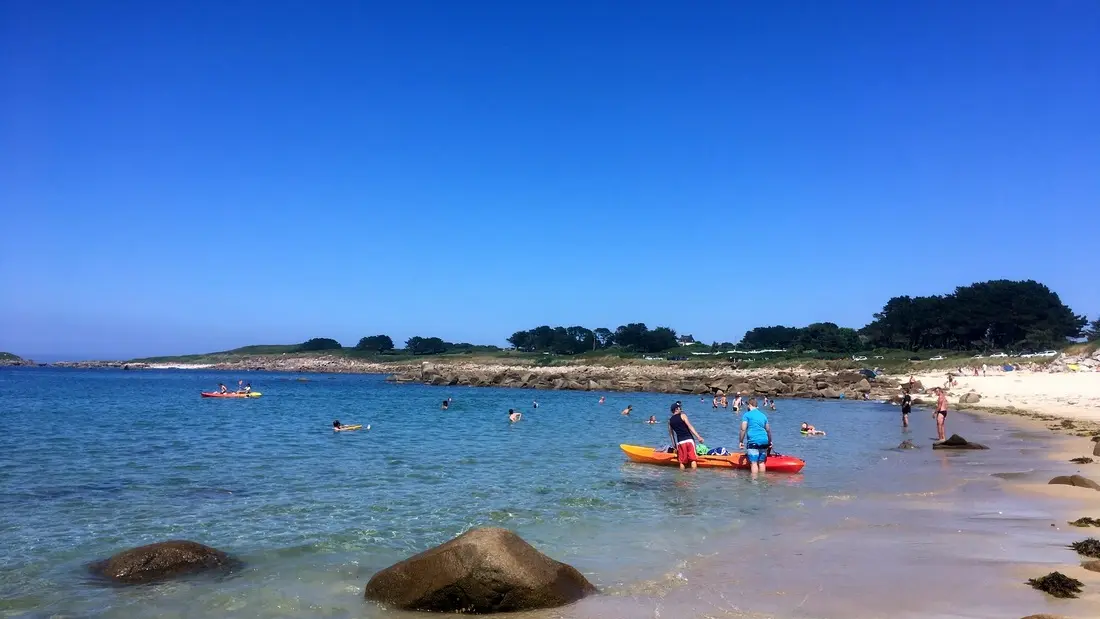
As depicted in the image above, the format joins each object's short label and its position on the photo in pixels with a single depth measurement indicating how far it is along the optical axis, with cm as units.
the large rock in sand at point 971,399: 3891
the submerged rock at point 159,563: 780
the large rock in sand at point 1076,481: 1222
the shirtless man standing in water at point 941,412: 2183
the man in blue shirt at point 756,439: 1596
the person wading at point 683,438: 1697
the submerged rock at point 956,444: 1968
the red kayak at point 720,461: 1634
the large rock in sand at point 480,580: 668
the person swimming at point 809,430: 2609
